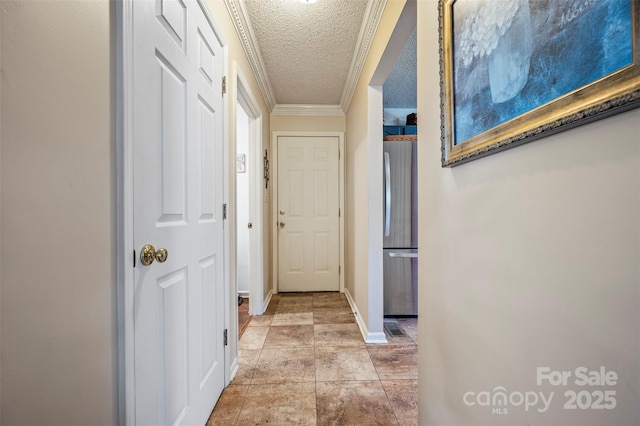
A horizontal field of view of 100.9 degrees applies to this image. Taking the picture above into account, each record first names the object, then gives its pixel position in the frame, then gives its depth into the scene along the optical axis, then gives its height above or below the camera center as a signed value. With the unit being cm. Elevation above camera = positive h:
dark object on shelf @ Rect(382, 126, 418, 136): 323 +106
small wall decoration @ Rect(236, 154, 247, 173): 356 +71
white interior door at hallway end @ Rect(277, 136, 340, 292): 354 -2
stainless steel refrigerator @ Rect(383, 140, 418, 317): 262 -14
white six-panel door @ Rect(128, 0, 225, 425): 83 +2
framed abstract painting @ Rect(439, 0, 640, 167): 40 +29
